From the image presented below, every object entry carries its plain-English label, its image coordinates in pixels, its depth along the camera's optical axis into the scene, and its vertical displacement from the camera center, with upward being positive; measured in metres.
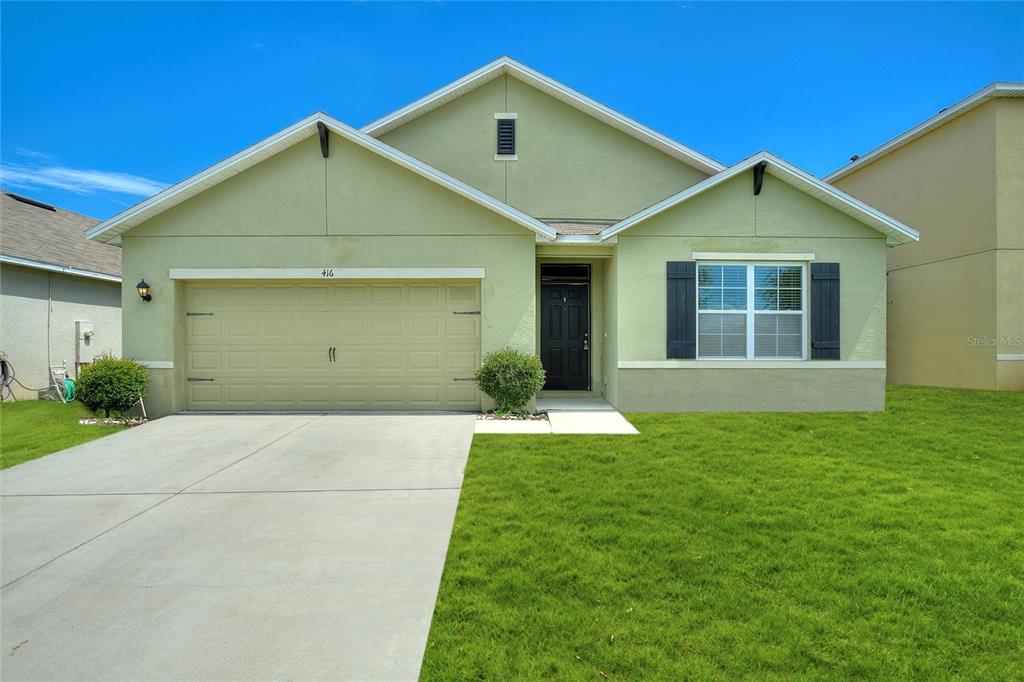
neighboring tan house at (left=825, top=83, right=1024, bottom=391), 11.20 +2.13
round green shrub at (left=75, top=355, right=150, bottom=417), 8.12 -0.77
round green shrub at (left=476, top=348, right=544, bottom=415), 8.38 -0.74
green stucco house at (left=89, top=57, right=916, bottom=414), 8.73 +0.87
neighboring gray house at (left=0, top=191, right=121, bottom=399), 11.39 +1.11
